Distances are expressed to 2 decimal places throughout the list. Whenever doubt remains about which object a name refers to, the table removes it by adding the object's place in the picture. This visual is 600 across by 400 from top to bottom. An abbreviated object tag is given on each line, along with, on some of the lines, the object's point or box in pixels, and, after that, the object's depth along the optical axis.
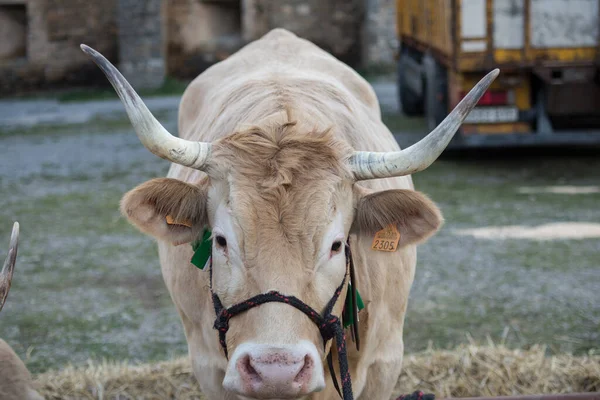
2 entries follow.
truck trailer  8.34
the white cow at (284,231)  2.45
